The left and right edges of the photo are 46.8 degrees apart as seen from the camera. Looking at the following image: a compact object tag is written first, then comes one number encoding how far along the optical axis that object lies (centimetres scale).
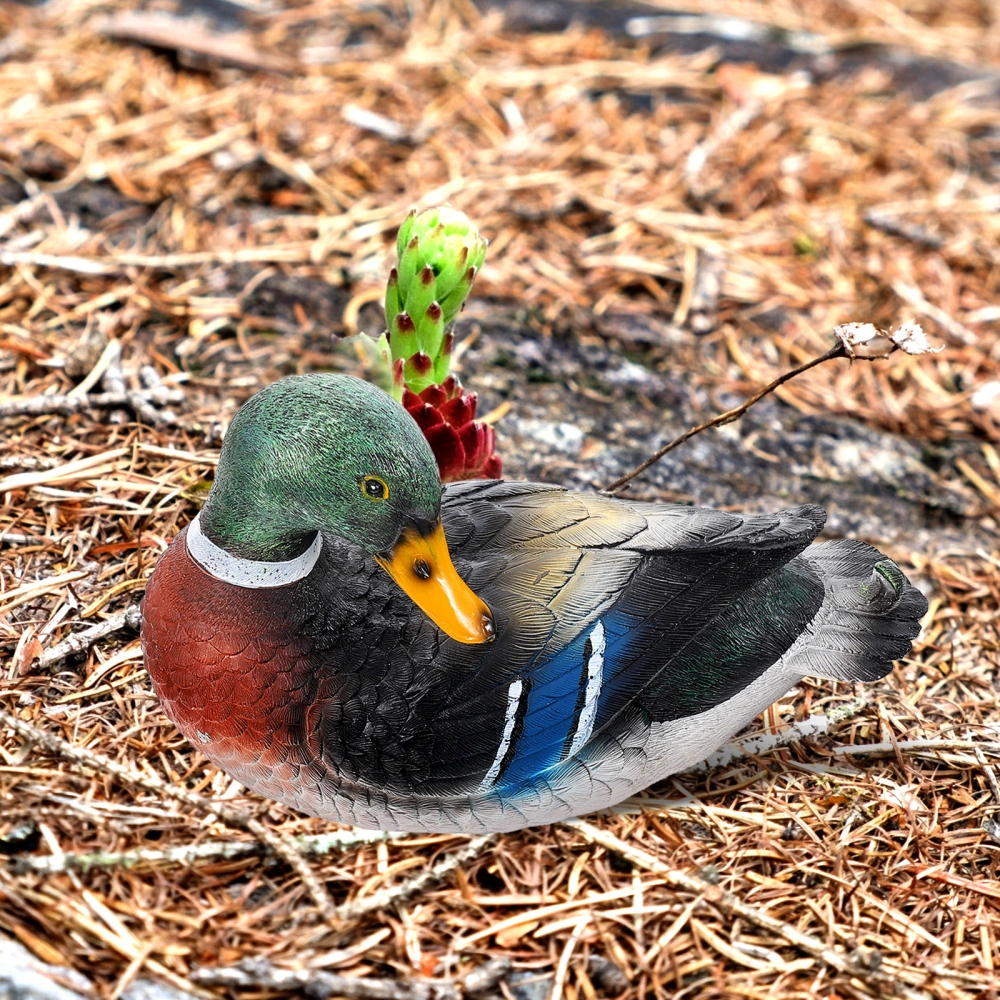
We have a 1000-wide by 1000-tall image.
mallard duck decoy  213
